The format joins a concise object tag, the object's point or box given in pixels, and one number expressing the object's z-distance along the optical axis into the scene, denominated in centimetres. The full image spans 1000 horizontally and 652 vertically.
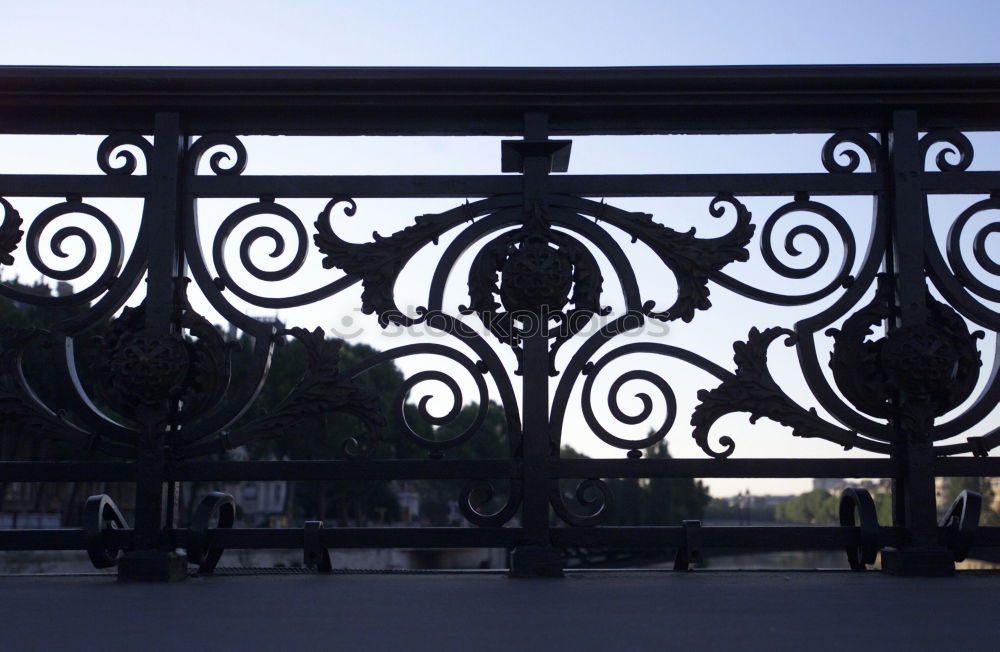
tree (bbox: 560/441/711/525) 3417
